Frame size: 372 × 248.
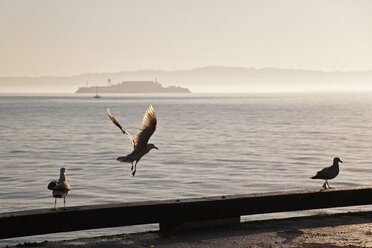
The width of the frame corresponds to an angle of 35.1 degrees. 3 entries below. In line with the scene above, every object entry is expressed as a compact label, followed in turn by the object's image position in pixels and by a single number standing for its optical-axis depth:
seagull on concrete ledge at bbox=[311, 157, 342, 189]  12.66
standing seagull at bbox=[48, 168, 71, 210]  9.82
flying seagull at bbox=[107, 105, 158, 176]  10.35
